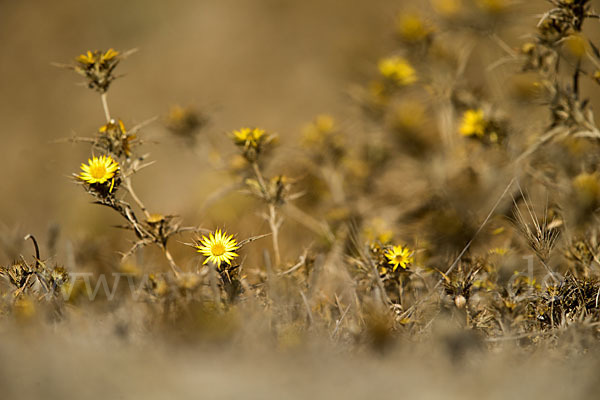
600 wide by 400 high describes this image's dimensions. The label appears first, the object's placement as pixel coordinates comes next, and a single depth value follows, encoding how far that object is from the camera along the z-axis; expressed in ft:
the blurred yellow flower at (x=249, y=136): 8.44
